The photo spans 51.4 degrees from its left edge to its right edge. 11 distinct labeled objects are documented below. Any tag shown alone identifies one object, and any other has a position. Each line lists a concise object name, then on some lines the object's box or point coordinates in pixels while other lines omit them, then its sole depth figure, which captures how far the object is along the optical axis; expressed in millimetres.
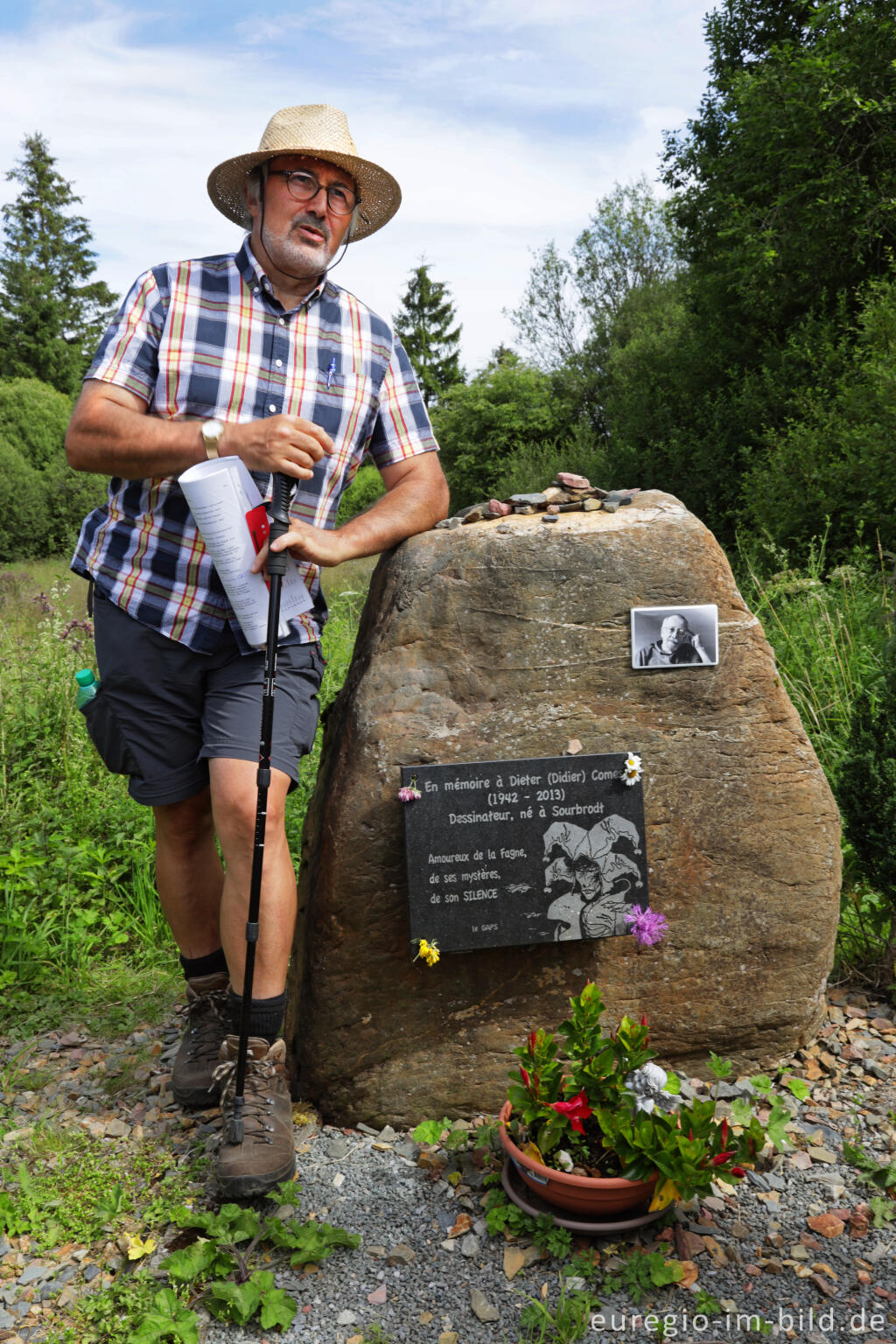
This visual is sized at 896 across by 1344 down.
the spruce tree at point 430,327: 37844
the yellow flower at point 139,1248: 2131
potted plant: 2094
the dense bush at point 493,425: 27125
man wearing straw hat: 2295
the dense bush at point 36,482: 22766
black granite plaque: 2557
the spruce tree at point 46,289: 27953
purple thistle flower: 2580
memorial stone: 2621
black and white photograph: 2691
